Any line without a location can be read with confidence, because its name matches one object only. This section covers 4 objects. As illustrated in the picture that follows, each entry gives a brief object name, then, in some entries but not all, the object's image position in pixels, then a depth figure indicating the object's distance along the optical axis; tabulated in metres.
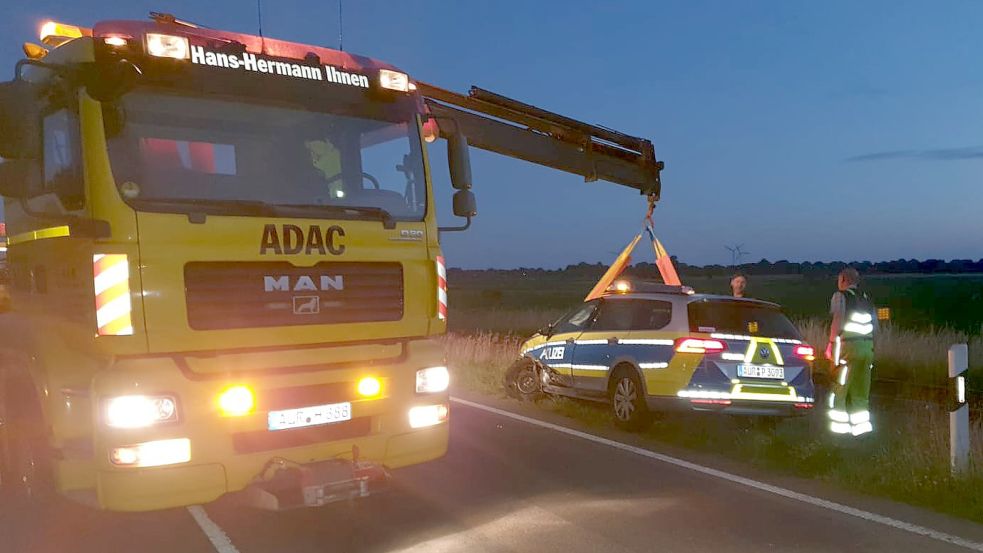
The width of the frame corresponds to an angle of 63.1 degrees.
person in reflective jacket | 8.30
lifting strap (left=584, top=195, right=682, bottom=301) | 12.30
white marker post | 6.64
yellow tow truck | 4.60
